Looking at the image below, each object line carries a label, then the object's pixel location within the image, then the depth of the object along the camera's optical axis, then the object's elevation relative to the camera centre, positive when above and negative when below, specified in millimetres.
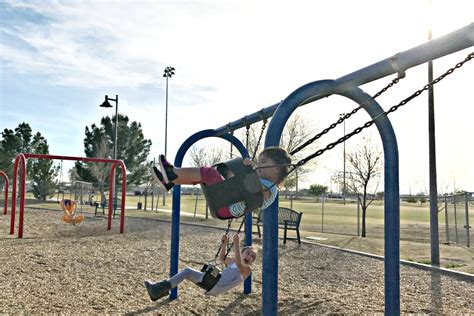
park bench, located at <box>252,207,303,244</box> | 9802 -684
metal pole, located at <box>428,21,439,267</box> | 7992 +753
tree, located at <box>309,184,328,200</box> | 61906 +596
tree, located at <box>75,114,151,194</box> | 34781 +3939
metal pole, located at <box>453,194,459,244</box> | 10898 -628
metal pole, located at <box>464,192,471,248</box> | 9994 -682
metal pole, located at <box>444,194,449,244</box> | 11641 -807
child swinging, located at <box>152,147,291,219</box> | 2641 +112
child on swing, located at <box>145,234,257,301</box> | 3443 -786
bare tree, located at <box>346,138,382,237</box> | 12750 +706
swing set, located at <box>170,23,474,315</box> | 2590 +427
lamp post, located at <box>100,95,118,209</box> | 17359 +3776
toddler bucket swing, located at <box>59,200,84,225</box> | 11484 -690
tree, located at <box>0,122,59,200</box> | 32250 +2709
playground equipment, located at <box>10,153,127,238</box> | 9375 +234
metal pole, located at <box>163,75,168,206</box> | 27422 +4550
